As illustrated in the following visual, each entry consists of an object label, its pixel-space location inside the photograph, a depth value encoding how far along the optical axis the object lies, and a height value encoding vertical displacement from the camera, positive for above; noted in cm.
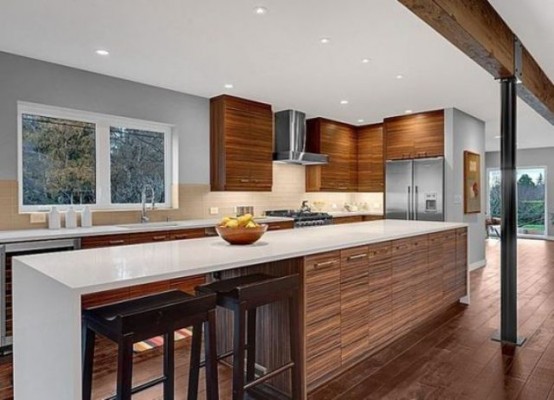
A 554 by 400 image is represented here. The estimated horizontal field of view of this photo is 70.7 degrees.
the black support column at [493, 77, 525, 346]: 330 -10
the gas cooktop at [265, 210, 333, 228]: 558 -28
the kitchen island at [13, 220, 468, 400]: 155 -51
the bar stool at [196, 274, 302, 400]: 195 -59
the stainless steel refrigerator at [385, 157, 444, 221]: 587 +12
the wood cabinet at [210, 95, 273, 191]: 509 +74
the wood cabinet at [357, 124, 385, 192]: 714 +73
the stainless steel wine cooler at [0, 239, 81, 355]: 305 -68
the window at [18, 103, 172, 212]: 389 +45
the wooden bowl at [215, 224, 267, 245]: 248 -23
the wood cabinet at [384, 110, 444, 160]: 598 +99
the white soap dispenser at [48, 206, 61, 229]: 375 -19
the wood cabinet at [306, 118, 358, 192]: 677 +79
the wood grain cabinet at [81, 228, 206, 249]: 352 -38
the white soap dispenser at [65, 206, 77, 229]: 388 -20
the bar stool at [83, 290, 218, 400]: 154 -56
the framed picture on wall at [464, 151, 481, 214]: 621 +23
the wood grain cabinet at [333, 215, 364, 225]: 649 -37
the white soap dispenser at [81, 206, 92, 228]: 399 -19
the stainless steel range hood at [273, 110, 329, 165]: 596 +94
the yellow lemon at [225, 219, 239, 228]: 248 -16
